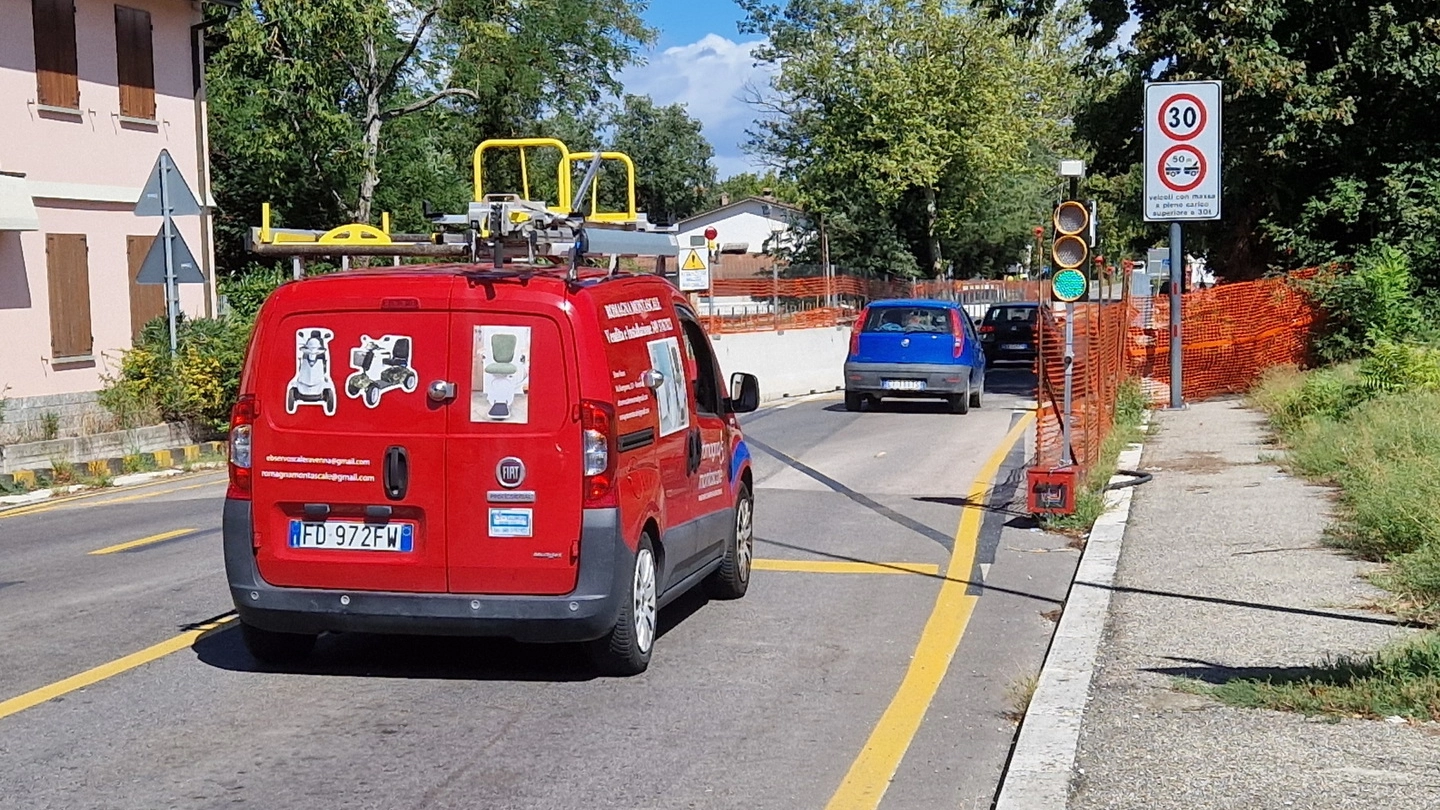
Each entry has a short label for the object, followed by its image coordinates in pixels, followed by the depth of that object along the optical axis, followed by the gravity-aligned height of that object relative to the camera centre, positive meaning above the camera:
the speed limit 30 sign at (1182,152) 19.66 +1.56
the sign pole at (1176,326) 22.58 -0.63
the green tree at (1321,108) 24.59 +2.59
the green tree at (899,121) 57.47 +5.85
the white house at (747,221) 98.62 +3.97
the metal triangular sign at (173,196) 18.56 +1.11
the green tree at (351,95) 29.00 +4.05
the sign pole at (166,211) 18.47 +0.93
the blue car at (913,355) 24.28 -1.05
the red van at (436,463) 7.25 -0.76
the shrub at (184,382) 19.59 -1.05
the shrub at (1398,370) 17.12 -0.98
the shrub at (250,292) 23.25 +0.02
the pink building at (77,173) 21.48 +1.68
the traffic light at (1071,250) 13.04 +0.25
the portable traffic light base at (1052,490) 12.37 -1.56
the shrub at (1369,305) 23.52 -0.41
